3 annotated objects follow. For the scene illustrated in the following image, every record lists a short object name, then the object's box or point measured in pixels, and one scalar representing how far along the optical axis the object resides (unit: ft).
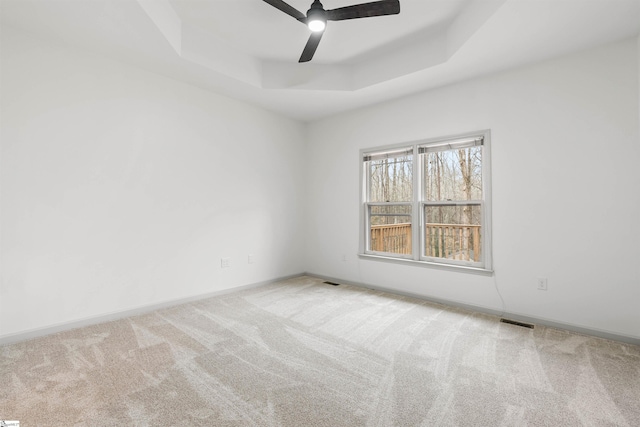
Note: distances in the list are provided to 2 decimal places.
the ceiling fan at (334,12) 6.79
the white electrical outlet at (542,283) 9.40
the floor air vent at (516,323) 9.26
